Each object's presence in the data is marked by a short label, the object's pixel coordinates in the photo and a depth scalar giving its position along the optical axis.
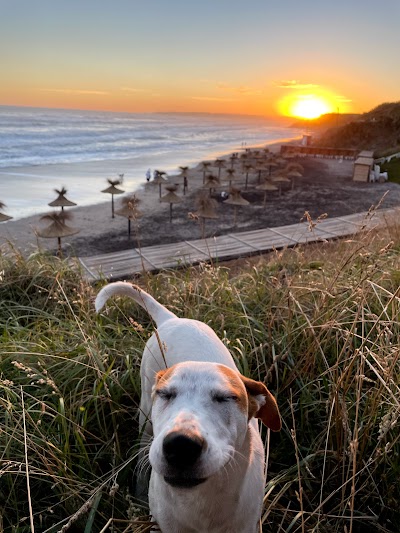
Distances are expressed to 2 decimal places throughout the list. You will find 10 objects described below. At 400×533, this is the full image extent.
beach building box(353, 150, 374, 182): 31.41
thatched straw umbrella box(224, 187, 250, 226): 21.59
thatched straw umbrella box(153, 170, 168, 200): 26.82
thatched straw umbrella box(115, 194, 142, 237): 17.48
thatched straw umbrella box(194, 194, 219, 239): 17.86
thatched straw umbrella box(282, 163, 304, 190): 29.98
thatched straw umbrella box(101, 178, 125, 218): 21.52
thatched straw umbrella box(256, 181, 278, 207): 25.02
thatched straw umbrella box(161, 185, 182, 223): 21.08
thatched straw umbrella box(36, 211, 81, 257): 13.98
